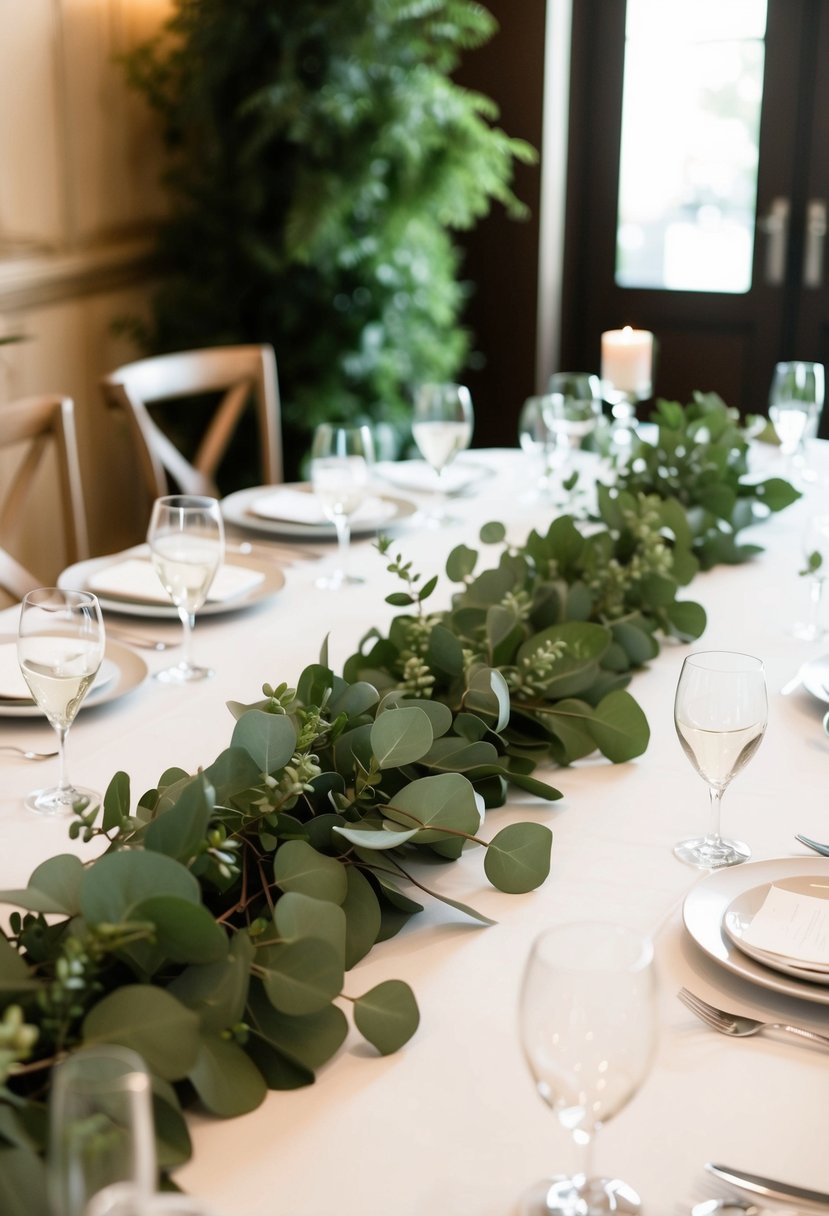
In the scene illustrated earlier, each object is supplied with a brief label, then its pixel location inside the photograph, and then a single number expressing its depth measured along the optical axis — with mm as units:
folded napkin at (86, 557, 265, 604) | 1654
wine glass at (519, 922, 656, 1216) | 609
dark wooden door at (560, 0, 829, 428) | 4191
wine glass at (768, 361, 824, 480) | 2201
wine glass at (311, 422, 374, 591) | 1726
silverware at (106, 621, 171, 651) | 1536
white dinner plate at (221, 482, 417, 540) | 1976
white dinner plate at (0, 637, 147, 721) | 1298
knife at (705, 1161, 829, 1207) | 686
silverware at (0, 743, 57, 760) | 1238
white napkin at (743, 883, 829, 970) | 880
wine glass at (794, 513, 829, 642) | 1573
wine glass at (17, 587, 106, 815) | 1093
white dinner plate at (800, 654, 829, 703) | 1379
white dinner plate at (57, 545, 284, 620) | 1620
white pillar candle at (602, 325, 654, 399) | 2293
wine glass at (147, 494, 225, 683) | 1398
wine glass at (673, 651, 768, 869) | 1018
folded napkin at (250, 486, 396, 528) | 2016
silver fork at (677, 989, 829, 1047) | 832
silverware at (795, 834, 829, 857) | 1075
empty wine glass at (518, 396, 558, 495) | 2176
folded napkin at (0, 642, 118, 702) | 1316
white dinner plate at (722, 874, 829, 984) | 857
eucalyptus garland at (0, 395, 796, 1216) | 706
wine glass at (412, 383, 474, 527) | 2039
